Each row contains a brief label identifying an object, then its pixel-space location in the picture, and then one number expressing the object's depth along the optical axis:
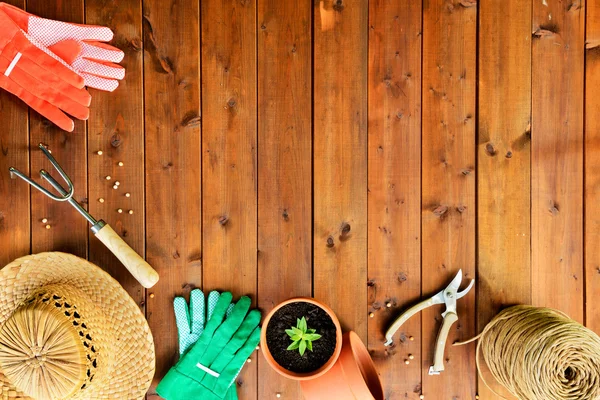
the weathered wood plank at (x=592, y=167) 1.11
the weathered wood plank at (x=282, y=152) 1.09
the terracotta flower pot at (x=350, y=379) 0.96
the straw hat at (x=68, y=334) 0.87
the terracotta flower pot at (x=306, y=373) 0.98
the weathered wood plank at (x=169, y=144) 1.08
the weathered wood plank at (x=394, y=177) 1.10
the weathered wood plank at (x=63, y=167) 1.07
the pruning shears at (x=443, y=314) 1.07
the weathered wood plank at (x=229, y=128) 1.08
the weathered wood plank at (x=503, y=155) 1.11
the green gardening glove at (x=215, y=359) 1.05
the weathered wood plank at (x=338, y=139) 1.09
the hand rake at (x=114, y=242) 0.99
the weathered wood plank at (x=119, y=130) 1.08
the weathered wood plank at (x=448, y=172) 1.10
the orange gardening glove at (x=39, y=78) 1.00
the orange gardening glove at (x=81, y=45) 1.02
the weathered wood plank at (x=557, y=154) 1.11
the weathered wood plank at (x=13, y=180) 1.06
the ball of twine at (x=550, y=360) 0.93
